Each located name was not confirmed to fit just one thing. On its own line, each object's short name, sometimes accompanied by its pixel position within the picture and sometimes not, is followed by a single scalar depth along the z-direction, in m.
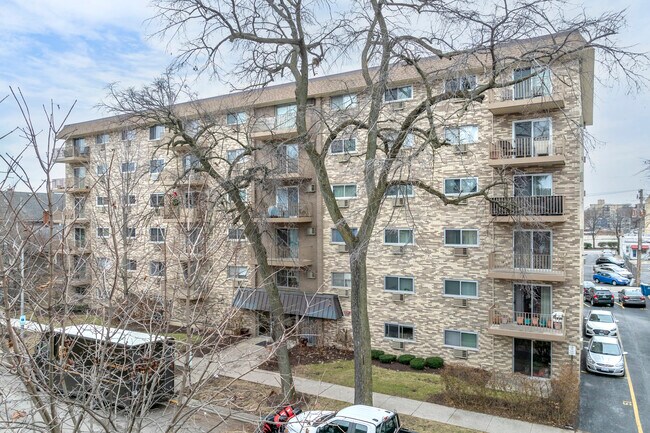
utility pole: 35.72
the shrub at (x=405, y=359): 18.44
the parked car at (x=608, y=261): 48.56
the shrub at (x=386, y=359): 18.64
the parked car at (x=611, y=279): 38.10
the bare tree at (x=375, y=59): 10.45
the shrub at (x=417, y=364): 17.80
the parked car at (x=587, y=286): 32.53
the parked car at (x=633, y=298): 30.20
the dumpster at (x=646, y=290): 35.69
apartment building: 15.98
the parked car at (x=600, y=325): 21.37
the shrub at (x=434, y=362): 17.89
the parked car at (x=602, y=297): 30.20
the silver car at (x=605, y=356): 17.30
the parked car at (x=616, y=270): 39.22
